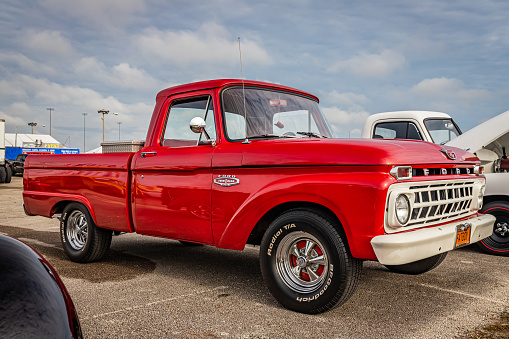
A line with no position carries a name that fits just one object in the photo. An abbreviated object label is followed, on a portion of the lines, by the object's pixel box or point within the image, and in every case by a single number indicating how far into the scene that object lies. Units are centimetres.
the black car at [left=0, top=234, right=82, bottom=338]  126
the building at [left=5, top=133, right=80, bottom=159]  6500
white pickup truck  611
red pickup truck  330
